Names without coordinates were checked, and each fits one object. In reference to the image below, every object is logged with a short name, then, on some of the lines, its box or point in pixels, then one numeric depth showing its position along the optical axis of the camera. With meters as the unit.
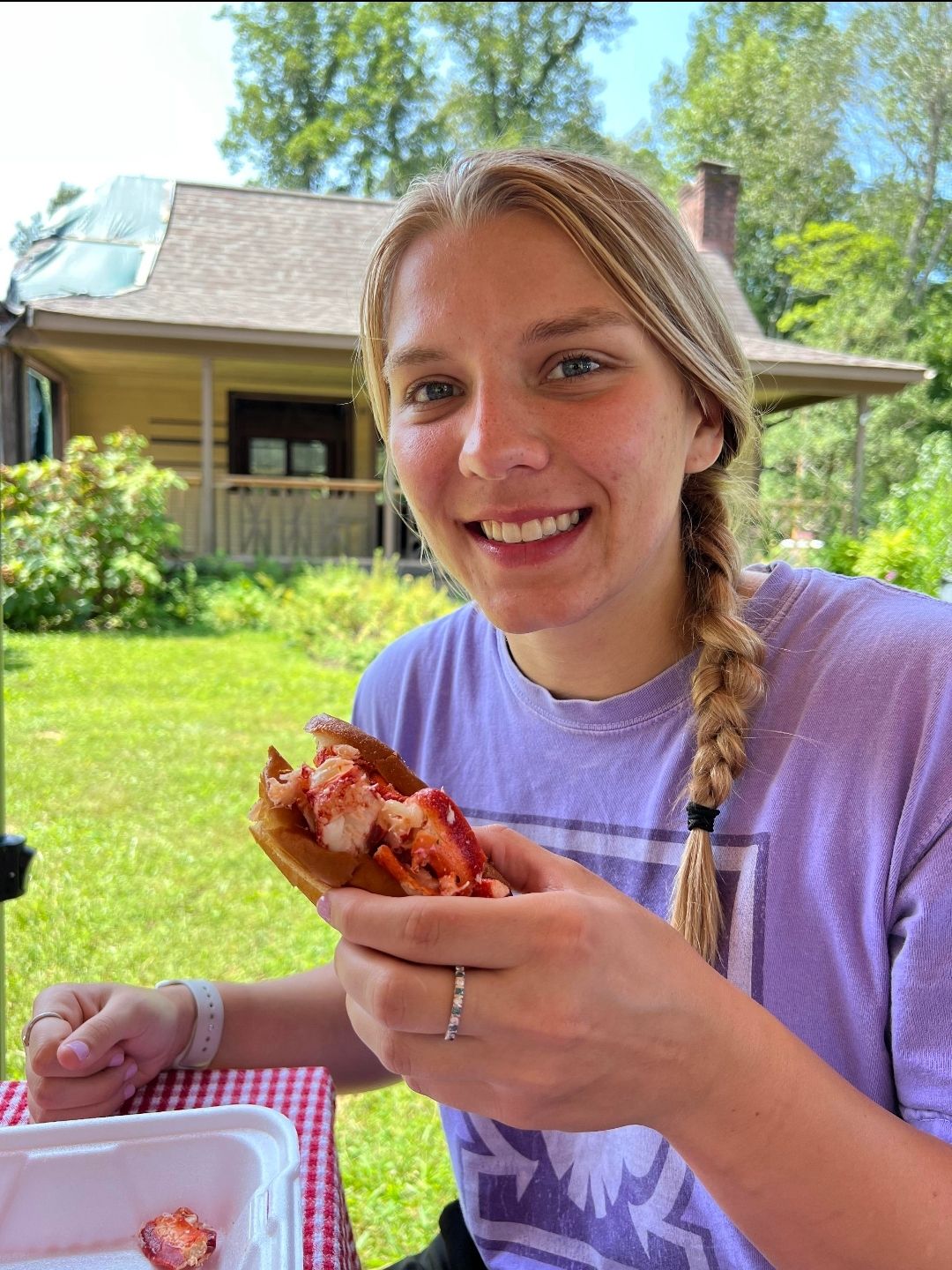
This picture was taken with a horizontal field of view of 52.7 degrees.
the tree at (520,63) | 27.62
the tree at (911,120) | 20.44
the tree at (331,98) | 28.56
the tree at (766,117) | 23.84
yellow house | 11.61
